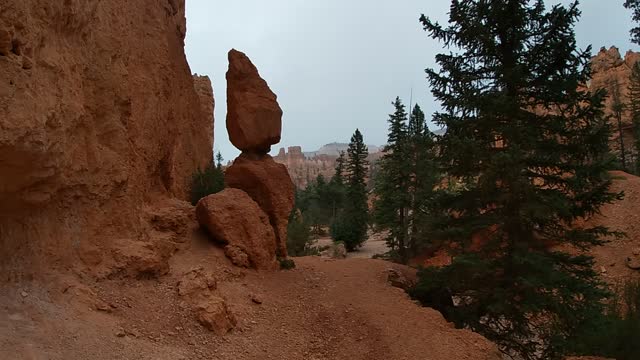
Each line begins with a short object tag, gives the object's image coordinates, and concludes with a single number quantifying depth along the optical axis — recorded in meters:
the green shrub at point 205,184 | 17.89
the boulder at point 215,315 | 8.95
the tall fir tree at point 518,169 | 10.06
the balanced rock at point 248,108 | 15.25
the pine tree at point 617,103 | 47.57
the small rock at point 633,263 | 23.50
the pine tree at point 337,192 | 58.22
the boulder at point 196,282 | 9.51
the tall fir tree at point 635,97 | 44.38
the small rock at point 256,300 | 10.98
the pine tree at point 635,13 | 12.06
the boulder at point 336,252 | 30.88
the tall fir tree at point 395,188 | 28.43
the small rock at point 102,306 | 7.64
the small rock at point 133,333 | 7.54
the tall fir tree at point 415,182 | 26.92
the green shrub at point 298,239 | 24.69
